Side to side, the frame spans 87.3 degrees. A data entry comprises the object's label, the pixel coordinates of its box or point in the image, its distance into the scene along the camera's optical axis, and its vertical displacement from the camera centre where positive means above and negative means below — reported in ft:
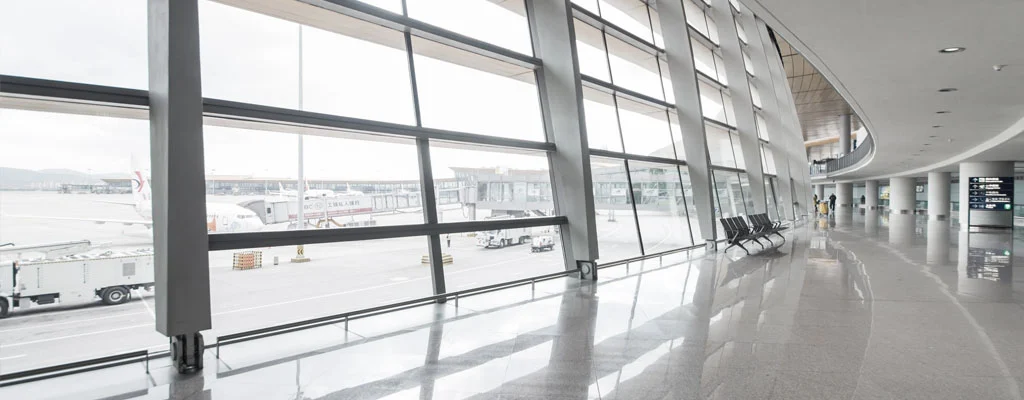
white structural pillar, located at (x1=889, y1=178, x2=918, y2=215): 131.34 -1.30
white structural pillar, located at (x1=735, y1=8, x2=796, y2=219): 67.72 +11.57
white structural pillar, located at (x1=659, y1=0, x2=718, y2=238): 41.22 +7.67
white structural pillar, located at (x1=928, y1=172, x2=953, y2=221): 104.94 -0.92
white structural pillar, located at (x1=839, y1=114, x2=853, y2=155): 140.97 +14.96
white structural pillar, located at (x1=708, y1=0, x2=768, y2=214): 56.03 +11.10
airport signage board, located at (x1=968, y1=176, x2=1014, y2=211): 73.10 -0.61
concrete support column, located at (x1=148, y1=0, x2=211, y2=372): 12.83 +0.43
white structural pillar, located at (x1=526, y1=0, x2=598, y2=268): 26.78 +3.66
